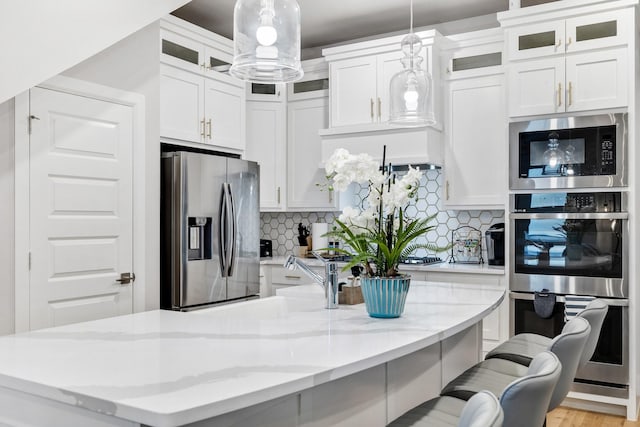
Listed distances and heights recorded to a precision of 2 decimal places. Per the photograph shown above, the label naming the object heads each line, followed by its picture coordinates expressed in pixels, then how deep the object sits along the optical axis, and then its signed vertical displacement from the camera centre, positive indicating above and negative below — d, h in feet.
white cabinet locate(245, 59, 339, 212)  16.40 +2.24
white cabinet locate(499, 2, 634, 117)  11.69 +3.41
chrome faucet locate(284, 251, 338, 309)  7.61 -0.90
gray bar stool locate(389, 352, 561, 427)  3.10 -1.17
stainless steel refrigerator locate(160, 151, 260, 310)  12.41 -0.27
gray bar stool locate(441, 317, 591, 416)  5.67 -1.91
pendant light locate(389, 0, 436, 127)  8.88 +1.93
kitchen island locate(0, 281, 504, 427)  3.78 -1.19
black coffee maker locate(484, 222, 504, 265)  13.71 -0.68
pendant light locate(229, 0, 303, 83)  6.25 +2.05
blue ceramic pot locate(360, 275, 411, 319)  6.72 -0.90
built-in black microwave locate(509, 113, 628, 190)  11.65 +1.41
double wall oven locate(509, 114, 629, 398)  11.66 -0.22
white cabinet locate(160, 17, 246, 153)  13.09 +3.16
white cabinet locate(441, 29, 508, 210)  13.69 +2.37
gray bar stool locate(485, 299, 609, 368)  7.15 -1.88
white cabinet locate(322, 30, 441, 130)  14.66 +3.68
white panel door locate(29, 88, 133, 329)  9.79 +0.18
